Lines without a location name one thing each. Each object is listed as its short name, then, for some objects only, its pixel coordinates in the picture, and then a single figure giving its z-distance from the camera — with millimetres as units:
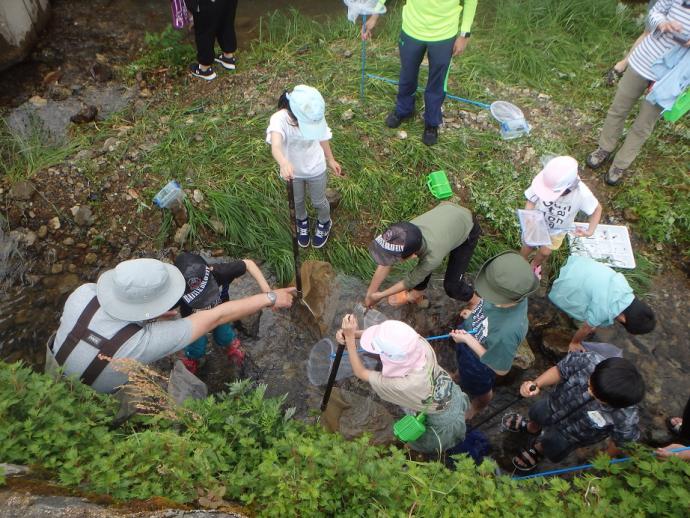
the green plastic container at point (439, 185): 4551
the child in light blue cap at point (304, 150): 3215
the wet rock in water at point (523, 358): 3715
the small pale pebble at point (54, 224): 4199
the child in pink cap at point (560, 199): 3299
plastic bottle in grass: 4152
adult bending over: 2395
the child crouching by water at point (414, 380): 2471
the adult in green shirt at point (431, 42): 4102
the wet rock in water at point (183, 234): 4207
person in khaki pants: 3641
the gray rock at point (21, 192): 4227
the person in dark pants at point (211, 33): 4988
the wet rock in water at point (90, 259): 4152
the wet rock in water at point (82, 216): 4234
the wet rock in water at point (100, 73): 5523
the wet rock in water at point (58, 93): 5262
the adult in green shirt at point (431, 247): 3020
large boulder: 5285
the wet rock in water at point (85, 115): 4931
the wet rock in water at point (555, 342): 3824
